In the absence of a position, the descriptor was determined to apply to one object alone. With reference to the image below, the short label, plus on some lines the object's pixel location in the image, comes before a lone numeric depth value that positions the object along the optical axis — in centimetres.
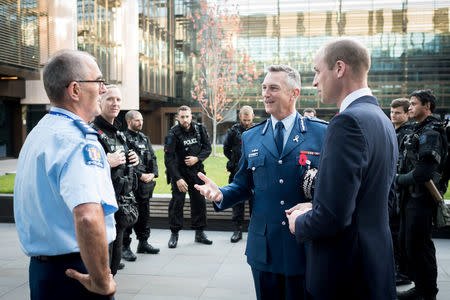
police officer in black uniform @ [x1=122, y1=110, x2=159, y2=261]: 586
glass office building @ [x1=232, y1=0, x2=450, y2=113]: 3569
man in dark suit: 162
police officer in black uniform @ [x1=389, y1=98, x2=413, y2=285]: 481
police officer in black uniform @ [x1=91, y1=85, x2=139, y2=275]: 400
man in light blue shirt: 164
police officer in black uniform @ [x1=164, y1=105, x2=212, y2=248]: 661
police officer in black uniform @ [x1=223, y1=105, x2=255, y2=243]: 690
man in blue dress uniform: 253
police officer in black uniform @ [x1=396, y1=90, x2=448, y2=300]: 397
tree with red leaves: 2416
